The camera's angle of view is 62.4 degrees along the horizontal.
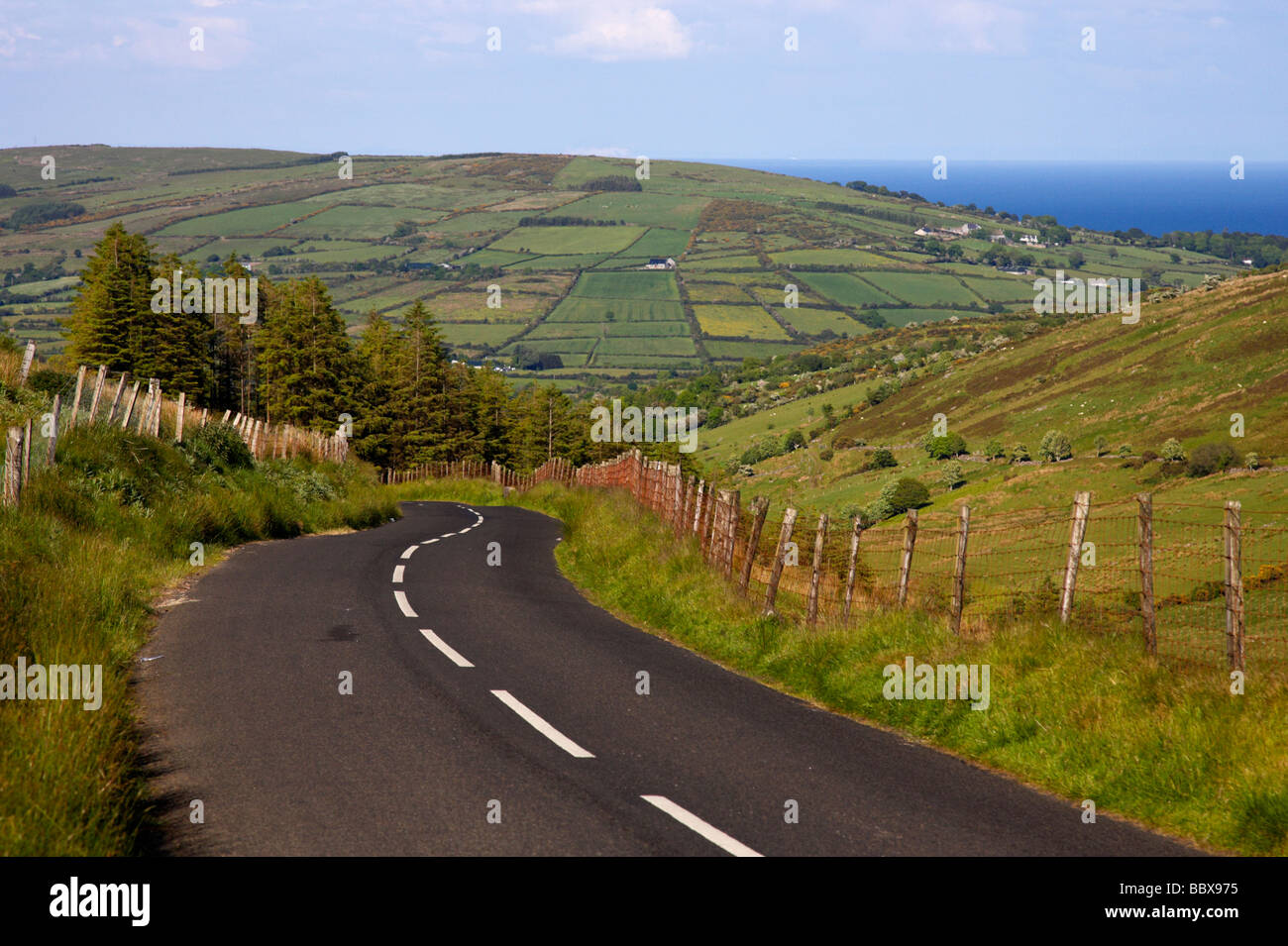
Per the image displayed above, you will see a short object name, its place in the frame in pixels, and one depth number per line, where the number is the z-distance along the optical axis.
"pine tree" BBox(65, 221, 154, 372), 64.50
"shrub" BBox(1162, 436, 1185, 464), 55.47
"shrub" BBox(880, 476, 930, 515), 67.06
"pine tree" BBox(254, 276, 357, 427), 71.00
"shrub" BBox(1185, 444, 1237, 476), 51.16
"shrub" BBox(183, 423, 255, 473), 24.16
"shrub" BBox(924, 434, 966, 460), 76.06
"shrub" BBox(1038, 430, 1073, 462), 66.06
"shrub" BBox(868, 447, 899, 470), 81.00
